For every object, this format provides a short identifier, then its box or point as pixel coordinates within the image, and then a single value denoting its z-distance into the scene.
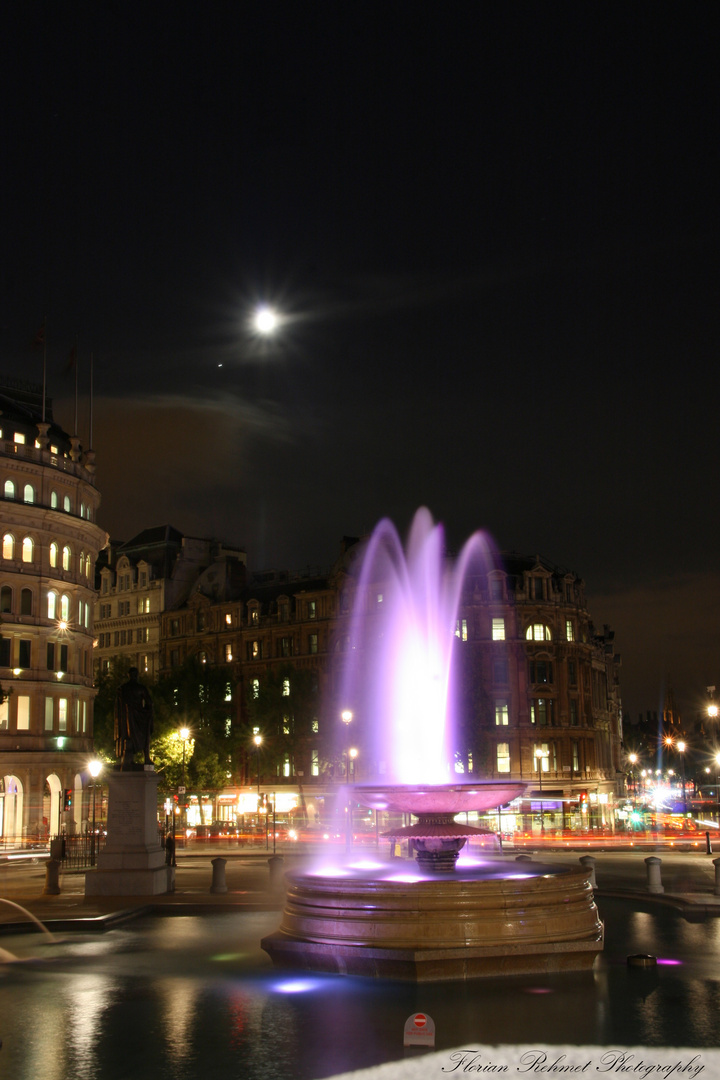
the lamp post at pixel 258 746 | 72.00
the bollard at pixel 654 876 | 24.22
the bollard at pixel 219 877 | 25.47
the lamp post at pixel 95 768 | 58.78
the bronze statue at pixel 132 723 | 25.80
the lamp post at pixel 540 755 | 79.88
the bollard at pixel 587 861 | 23.91
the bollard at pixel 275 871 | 26.86
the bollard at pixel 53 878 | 26.16
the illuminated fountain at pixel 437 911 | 14.80
